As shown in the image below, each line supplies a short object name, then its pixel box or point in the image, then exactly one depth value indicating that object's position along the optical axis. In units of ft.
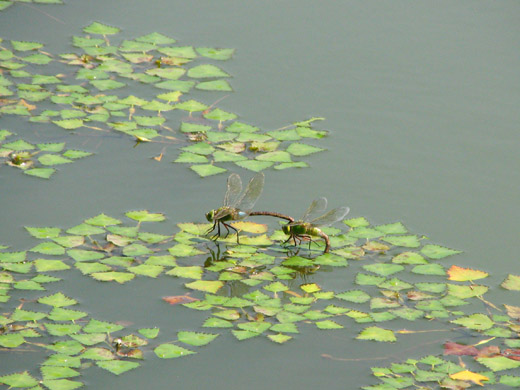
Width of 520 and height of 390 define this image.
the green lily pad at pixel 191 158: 24.14
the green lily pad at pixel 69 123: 25.71
